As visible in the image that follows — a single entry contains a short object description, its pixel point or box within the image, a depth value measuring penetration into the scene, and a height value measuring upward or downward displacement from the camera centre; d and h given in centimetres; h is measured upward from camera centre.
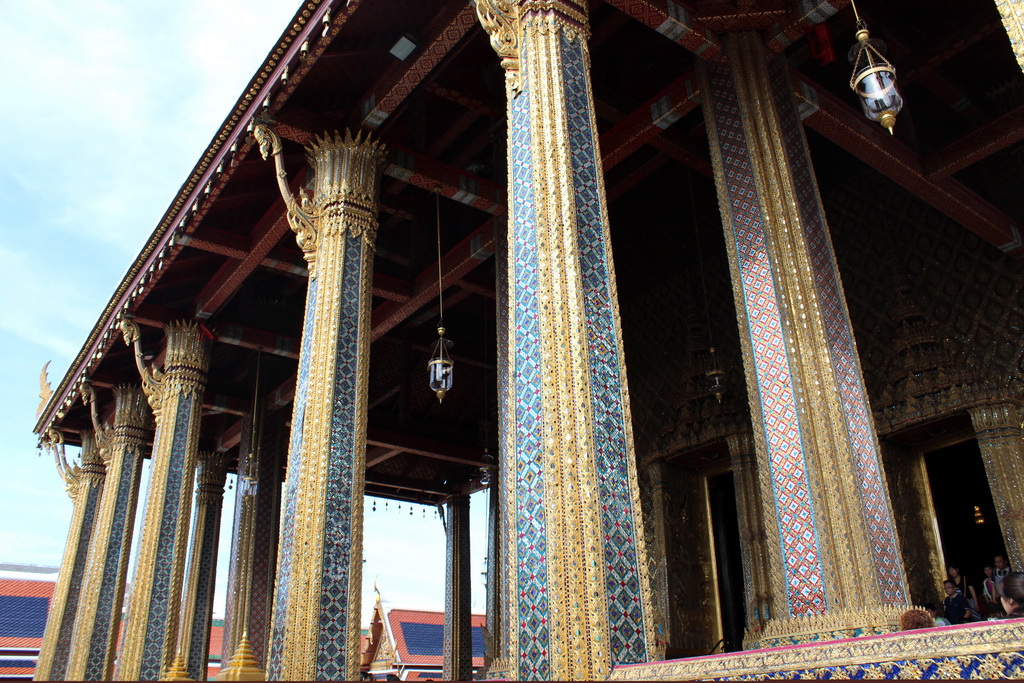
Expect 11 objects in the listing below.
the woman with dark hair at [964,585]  679 +70
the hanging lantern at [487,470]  1172 +284
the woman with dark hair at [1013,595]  342 +29
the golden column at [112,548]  1005 +183
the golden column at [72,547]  1184 +222
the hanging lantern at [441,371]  760 +264
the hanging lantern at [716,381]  831 +274
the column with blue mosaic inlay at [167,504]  852 +196
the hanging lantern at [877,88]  406 +260
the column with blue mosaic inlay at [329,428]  534 +175
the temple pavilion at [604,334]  370 +284
